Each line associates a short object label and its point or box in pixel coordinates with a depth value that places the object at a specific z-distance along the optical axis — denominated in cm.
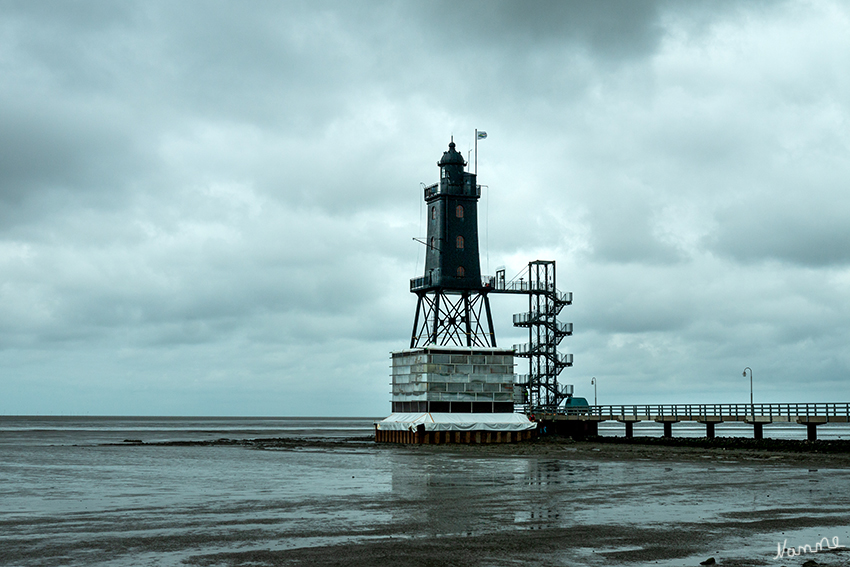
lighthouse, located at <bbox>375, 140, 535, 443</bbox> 6550
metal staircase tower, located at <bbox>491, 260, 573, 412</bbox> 8250
